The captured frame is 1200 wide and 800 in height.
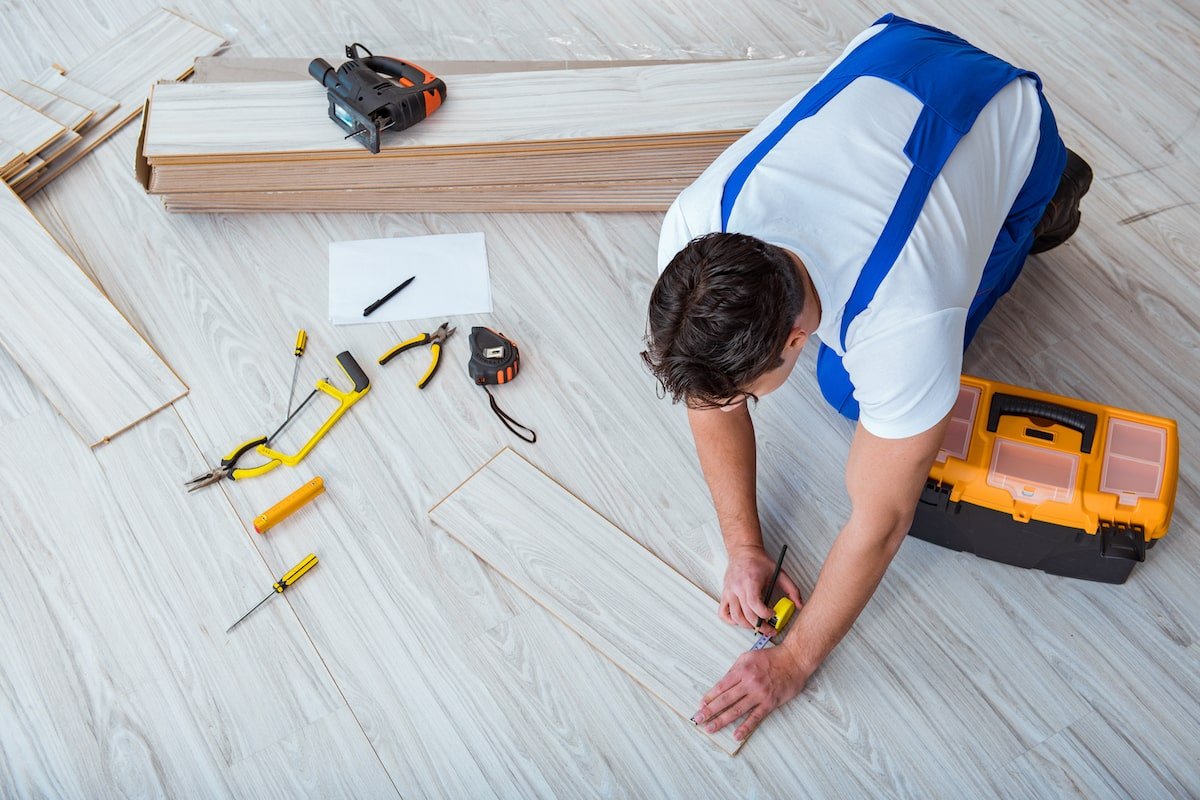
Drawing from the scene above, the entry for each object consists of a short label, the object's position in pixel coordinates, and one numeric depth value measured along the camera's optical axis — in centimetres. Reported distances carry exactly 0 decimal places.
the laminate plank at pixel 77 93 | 284
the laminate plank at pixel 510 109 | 248
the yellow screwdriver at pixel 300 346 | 238
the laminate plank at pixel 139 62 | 285
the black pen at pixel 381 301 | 245
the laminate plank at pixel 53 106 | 278
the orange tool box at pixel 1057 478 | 193
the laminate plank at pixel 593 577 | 200
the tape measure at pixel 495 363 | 231
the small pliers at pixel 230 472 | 221
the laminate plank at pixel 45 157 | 265
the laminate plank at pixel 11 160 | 263
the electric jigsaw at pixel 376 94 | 242
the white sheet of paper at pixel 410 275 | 247
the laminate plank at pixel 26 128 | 267
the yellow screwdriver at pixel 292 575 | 206
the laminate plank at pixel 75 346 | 231
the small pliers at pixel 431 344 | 237
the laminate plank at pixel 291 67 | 281
